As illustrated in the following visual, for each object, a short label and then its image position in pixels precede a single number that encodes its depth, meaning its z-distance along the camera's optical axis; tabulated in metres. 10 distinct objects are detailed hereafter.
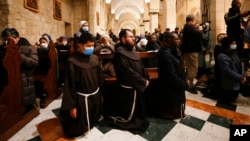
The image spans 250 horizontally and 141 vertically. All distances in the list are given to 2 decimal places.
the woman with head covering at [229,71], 3.57
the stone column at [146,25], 18.81
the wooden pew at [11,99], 2.60
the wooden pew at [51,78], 3.98
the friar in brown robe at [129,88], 2.69
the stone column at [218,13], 6.00
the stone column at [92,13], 11.03
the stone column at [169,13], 10.18
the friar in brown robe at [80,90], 2.46
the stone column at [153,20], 13.39
